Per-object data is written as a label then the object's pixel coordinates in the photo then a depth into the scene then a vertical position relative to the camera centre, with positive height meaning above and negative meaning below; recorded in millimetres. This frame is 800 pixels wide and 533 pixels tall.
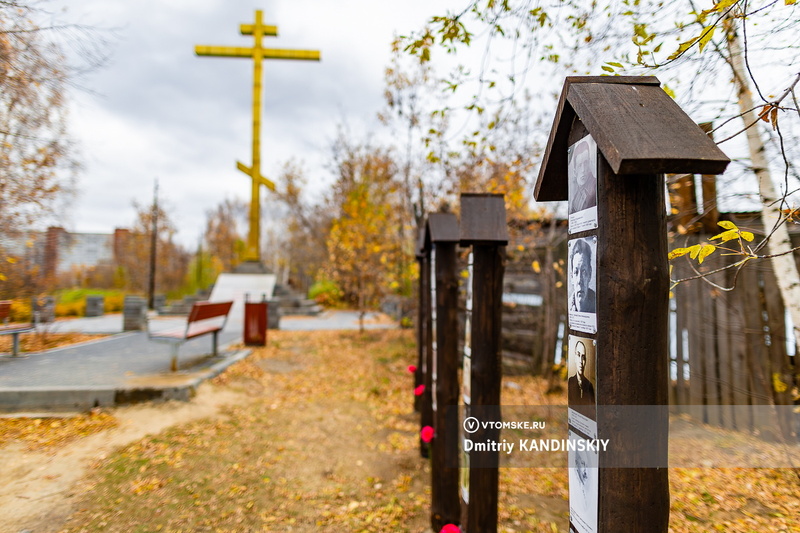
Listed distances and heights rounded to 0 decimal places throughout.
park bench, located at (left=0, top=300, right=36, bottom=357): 4875 -598
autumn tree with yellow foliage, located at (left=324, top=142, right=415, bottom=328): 9258 +1114
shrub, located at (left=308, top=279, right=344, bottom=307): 19797 -567
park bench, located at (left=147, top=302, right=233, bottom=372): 5552 -702
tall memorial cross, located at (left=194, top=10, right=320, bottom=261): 13766 +7178
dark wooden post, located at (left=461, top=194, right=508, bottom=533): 2518 -445
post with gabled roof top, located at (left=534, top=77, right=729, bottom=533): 1214 -118
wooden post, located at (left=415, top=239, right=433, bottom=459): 4356 -1071
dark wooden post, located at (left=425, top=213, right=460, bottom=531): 3123 -673
